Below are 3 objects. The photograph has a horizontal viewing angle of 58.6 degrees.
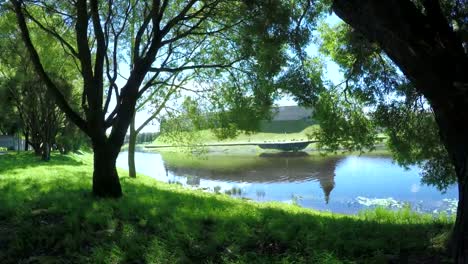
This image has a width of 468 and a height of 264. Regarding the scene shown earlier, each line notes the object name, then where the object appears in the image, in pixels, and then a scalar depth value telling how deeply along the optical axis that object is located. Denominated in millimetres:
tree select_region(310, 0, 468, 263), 5441
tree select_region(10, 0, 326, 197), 10641
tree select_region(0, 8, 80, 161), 28203
